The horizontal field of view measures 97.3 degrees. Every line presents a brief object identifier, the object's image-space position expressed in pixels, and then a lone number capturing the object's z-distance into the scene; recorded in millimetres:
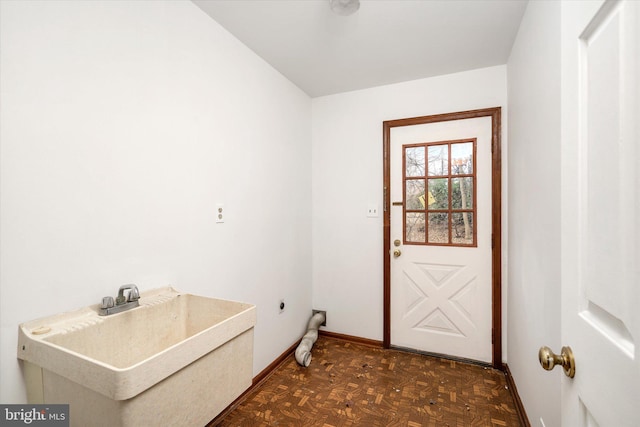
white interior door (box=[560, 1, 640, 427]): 449
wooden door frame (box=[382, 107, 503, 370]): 2303
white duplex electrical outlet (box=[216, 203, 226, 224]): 1811
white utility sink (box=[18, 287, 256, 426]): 777
